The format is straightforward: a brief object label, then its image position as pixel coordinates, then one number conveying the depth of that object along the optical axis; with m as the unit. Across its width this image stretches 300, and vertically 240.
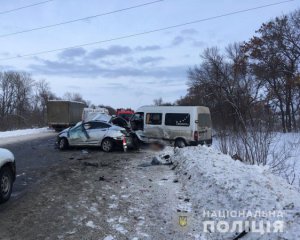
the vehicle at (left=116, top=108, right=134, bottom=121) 25.42
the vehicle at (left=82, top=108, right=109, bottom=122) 24.44
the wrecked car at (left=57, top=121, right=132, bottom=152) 12.54
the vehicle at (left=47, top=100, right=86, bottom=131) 24.51
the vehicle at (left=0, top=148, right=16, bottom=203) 5.22
